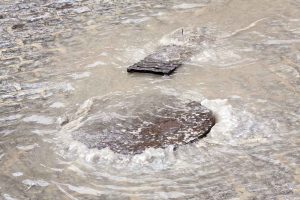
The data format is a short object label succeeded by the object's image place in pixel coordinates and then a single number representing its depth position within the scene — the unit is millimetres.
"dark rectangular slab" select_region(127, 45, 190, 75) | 6098
